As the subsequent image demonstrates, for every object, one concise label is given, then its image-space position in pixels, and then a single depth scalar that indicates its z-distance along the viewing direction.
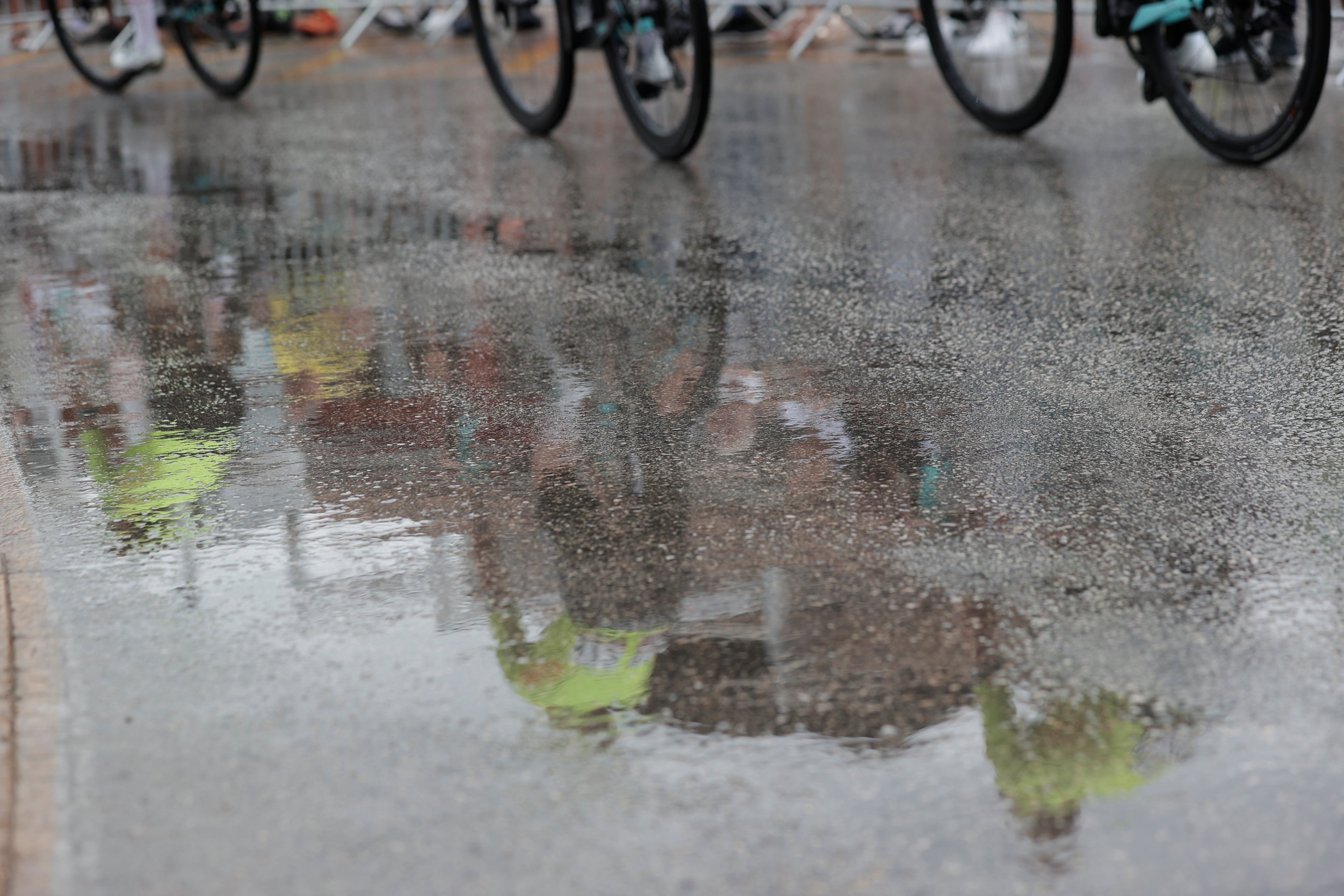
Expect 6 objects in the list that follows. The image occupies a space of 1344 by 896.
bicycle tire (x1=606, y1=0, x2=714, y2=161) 6.49
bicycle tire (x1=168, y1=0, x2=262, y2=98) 9.75
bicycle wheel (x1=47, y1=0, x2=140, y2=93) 10.69
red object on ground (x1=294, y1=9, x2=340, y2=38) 14.66
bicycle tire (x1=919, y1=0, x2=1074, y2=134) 6.48
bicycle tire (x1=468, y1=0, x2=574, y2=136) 7.51
